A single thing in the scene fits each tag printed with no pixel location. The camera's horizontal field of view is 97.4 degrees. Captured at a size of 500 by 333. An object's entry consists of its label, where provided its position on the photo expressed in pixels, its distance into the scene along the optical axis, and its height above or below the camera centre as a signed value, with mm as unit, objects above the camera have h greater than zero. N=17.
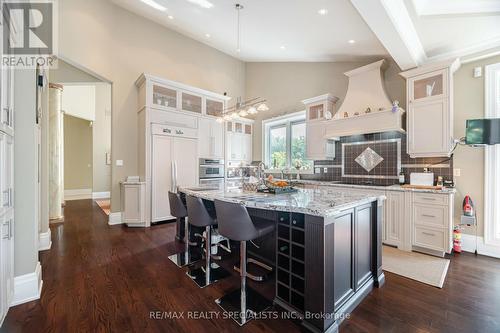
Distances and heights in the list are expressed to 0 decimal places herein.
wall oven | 5125 -133
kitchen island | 1560 -701
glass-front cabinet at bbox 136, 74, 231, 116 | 4344 +1467
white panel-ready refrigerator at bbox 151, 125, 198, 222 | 4410 +15
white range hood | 3531 +980
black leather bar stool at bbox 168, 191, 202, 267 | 2717 -951
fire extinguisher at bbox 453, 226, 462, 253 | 3096 -1071
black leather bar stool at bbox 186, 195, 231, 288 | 2285 -705
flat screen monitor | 2809 +438
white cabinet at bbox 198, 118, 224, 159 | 5086 +630
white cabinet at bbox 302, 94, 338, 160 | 4480 +839
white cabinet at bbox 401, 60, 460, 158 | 3041 +809
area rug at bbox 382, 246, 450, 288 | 2396 -1232
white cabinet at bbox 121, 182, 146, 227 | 4289 -770
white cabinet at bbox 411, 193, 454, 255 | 2902 -780
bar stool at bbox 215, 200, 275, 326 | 1772 -586
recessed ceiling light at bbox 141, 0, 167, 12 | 4061 +3012
